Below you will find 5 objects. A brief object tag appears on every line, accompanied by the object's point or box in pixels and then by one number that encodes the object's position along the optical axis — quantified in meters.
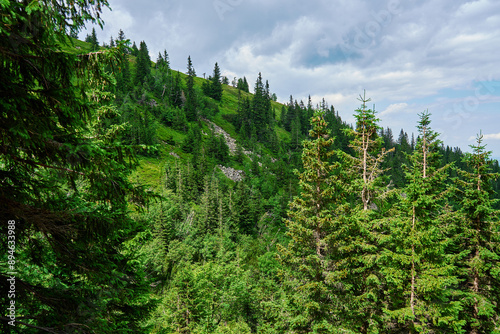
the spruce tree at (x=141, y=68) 119.94
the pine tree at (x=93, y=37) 127.63
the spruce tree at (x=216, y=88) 153.62
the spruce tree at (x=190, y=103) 119.06
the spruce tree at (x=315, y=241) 12.65
